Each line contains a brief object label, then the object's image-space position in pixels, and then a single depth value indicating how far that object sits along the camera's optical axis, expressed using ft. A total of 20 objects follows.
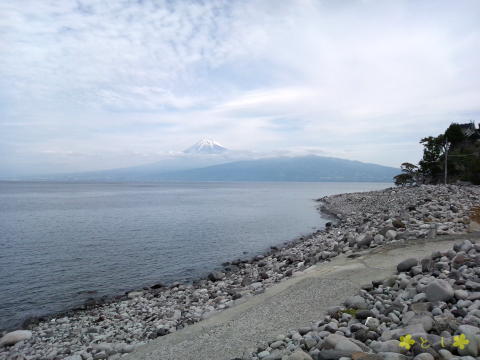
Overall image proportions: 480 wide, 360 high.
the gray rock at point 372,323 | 18.84
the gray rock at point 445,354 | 13.56
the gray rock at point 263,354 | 19.23
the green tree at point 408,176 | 206.39
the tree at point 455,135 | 186.39
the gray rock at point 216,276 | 58.70
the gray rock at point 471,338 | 13.66
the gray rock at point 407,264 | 27.99
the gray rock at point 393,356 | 14.25
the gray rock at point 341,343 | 16.18
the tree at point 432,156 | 184.03
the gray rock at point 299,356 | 16.70
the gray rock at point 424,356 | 13.57
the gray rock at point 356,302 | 22.57
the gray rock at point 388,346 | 15.14
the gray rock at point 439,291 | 19.72
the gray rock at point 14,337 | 36.19
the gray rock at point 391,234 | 44.01
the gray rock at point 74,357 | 29.48
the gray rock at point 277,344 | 20.23
